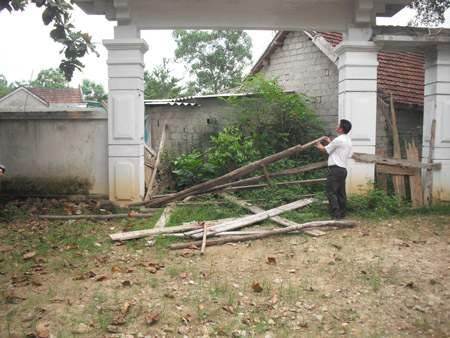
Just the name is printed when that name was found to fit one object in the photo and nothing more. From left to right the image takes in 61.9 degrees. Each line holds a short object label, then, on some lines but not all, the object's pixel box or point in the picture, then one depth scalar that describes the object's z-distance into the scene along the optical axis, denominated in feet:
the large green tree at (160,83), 84.24
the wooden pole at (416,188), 24.25
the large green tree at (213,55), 101.86
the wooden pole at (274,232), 16.88
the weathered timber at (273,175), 25.00
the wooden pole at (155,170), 26.53
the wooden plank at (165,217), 19.90
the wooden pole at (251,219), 18.37
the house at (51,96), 101.65
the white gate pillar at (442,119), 24.52
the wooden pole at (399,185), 24.54
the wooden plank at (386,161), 24.27
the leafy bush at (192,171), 30.14
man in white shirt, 21.59
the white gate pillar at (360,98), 24.38
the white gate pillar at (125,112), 23.71
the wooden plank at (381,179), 24.64
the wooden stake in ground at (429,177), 24.31
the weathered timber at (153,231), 17.89
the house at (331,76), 33.65
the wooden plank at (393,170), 24.57
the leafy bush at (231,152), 29.40
